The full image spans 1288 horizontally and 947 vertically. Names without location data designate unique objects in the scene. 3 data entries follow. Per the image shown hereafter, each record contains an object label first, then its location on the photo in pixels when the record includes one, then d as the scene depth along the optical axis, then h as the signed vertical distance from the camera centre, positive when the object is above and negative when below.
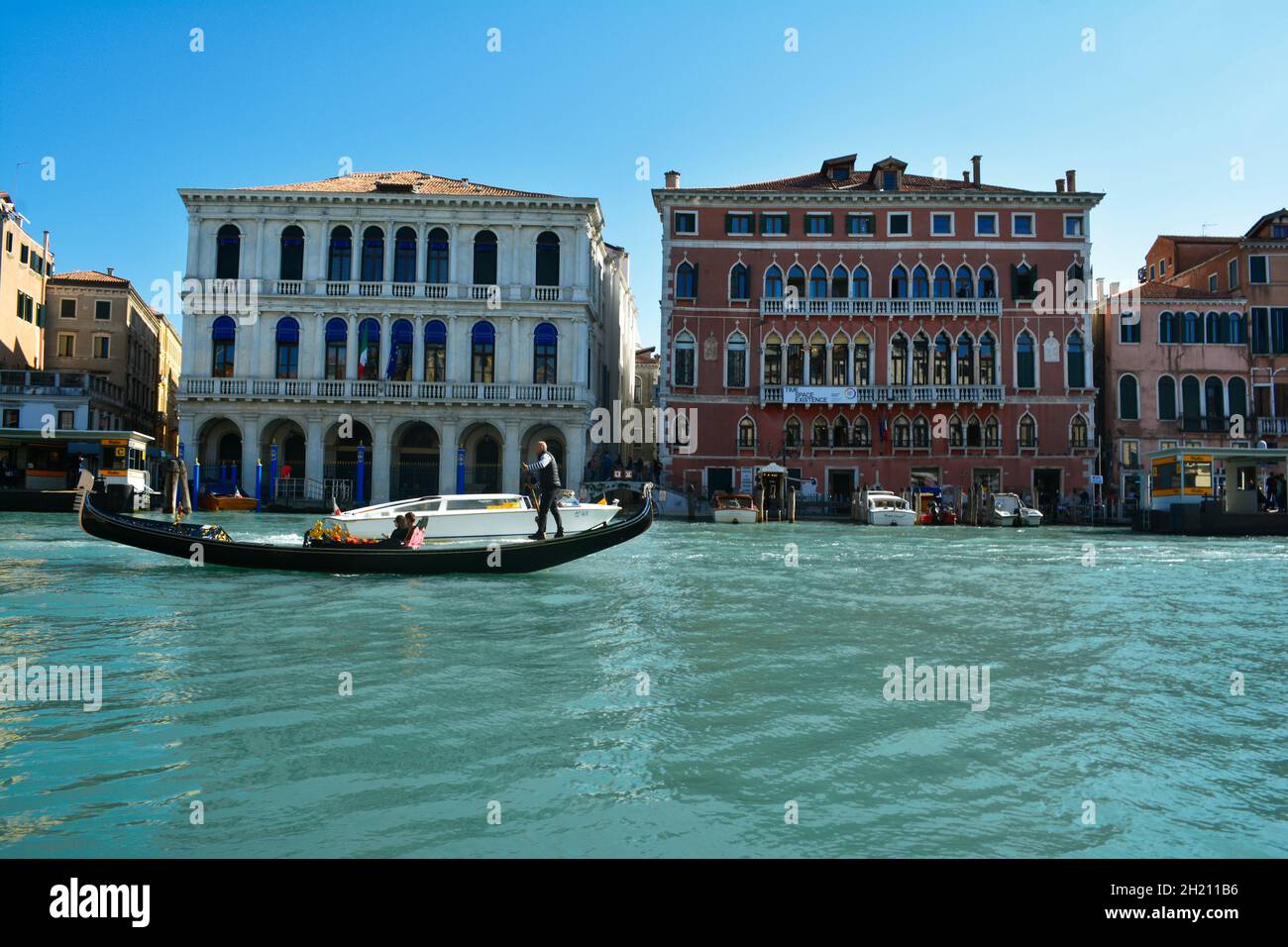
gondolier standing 11.73 +0.03
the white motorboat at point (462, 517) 15.09 -0.52
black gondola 11.40 -0.83
